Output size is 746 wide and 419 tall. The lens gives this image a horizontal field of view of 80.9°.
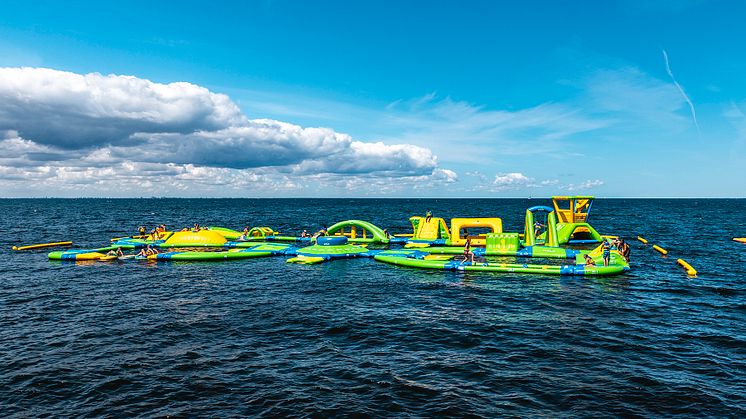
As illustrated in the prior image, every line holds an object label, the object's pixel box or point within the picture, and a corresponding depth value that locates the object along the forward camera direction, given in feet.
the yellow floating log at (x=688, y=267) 119.75
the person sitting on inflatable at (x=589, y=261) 117.56
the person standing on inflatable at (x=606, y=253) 120.98
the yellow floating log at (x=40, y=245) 172.76
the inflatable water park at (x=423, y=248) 124.67
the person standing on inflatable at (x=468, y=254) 126.82
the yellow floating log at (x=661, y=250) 158.39
